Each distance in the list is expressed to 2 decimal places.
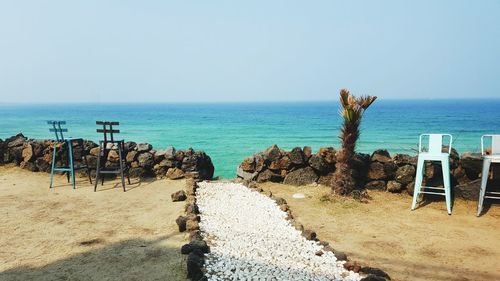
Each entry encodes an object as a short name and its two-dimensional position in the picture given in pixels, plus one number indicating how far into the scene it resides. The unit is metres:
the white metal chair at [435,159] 7.29
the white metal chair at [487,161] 6.93
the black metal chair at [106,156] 8.88
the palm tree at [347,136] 8.23
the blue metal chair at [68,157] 9.08
